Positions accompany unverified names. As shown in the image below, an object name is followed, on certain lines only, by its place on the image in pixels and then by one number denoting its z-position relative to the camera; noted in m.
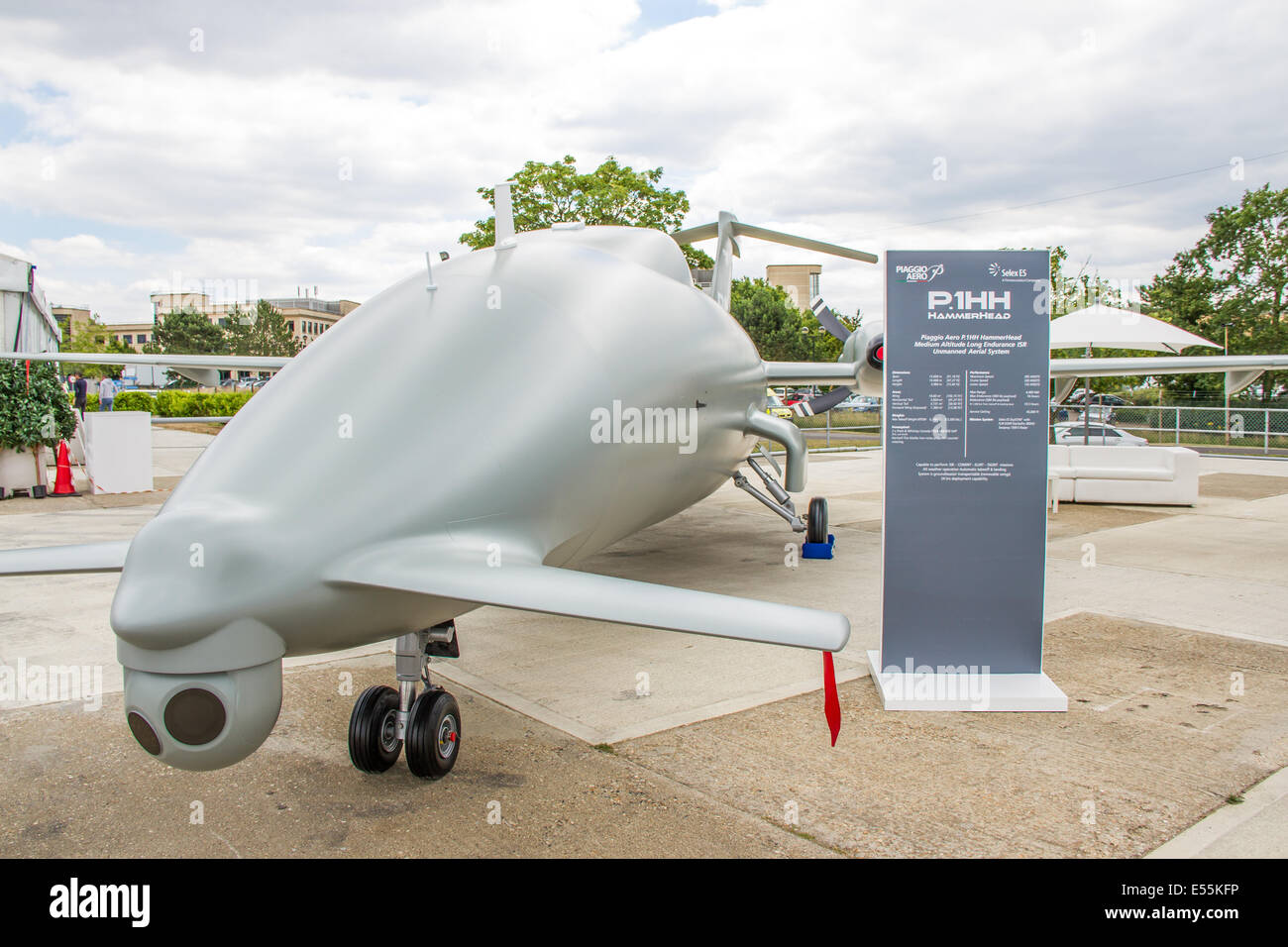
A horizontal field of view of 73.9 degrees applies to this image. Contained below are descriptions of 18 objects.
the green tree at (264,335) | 66.75
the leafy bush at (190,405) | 34.16
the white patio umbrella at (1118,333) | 13.92
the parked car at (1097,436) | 22.66
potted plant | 13.00
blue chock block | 9.35
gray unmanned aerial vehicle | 2.61
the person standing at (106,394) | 23.69
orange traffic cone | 13.95
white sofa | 13.29
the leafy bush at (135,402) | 32.88
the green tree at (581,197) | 29.38
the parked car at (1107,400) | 41.51
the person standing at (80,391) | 19.17
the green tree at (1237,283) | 38.28
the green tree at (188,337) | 71.94
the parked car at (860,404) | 50.17
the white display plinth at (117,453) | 14.21
